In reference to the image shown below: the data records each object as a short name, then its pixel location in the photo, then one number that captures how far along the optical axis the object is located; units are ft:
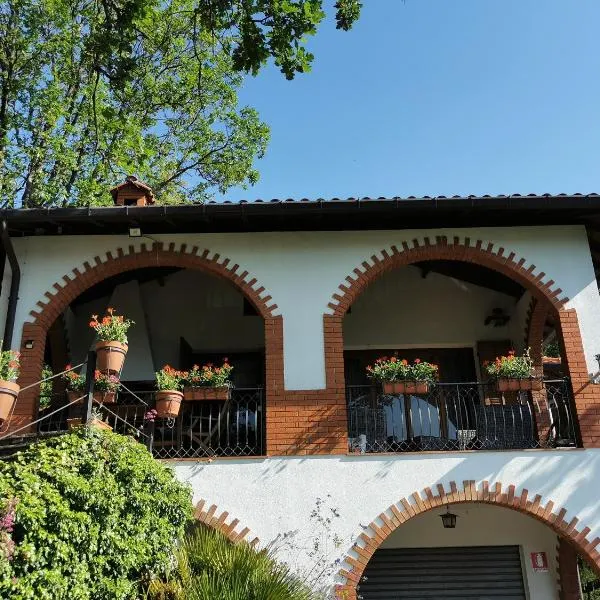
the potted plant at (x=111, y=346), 26.03
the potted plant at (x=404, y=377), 29.50
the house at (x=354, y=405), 27.73
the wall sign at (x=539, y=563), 34.17
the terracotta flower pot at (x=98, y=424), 21.66
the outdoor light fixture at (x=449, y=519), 33.32
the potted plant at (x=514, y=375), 29.81
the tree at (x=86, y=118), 56.90
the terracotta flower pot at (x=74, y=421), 26.44
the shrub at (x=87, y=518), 16.26
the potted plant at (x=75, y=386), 28.74
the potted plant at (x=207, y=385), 29.76
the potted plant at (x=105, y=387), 27.24
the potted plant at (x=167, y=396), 28.53
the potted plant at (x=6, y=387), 23.16
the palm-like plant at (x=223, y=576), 21.17
